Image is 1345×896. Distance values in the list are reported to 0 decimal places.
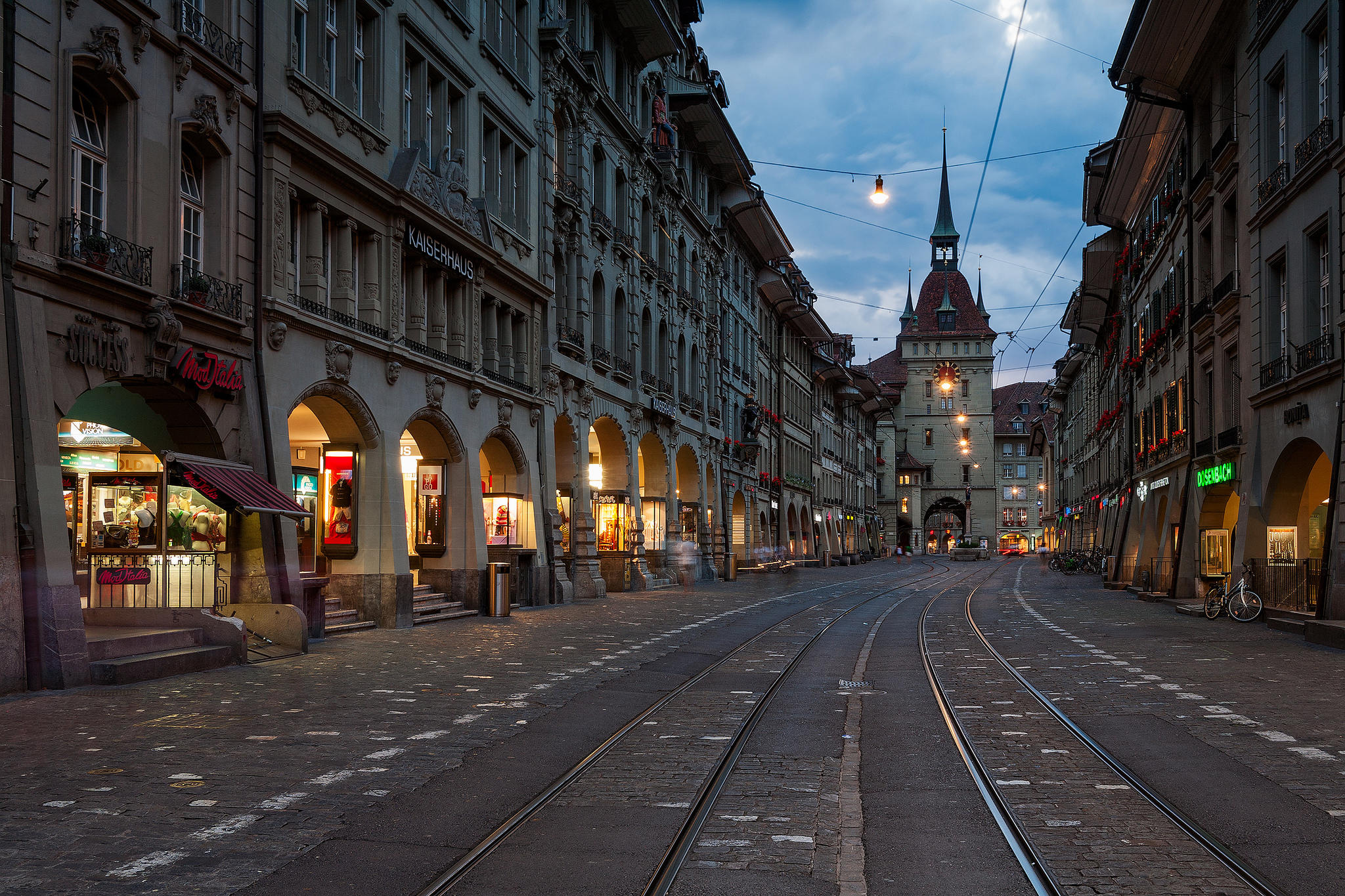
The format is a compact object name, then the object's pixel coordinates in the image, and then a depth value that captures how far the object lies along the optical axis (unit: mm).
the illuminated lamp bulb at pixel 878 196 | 30078
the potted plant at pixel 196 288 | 15969
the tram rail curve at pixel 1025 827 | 5707
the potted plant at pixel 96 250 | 13781
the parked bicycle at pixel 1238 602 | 23203
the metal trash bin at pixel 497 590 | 25359
